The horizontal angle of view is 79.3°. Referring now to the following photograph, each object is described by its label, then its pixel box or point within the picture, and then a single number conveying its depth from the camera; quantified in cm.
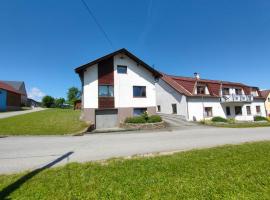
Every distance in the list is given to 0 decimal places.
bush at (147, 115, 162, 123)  1812
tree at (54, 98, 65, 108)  6738
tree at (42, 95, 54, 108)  5931
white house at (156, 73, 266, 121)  2509
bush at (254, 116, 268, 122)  2973
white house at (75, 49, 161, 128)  1948
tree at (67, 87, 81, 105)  8260
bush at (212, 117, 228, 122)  2425
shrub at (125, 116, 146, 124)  1795
